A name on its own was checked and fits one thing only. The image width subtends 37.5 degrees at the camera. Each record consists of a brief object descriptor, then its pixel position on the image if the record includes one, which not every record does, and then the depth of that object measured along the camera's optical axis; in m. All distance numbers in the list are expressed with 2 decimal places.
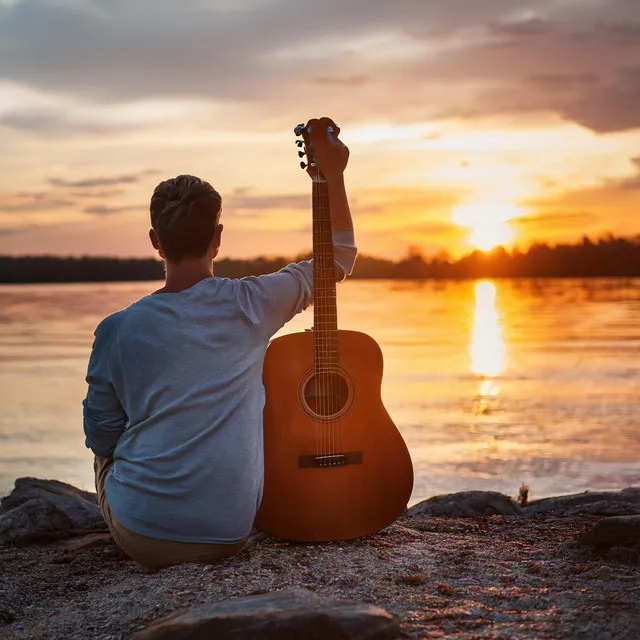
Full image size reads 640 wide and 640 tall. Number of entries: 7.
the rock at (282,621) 3.31
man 4.35
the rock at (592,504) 6.16
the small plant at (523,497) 7.18
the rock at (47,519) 6.03
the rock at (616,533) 4.64
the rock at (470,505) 6.43
